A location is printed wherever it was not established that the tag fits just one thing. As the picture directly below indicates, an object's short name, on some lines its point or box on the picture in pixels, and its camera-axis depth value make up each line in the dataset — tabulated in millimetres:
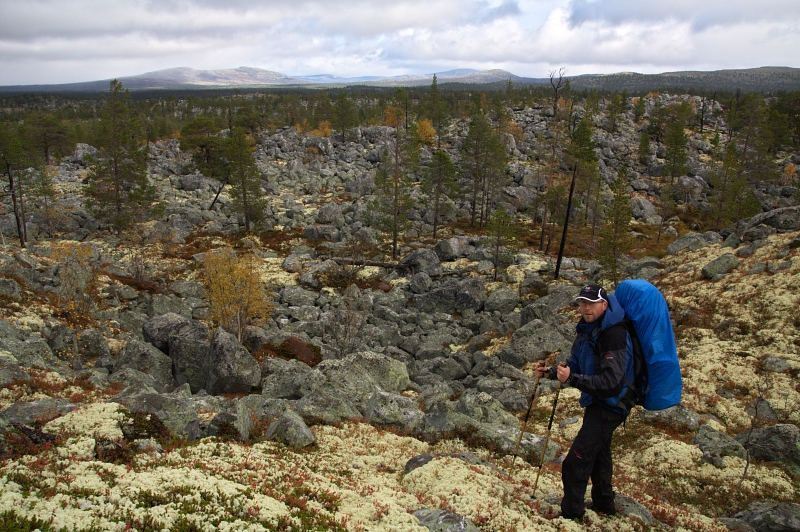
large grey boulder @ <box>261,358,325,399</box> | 16609
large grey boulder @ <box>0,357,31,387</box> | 13133
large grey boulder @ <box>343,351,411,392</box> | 20297
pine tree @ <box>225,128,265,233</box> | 53219
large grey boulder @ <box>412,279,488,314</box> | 37406
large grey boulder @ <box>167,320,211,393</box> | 21672
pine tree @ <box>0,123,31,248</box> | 46750
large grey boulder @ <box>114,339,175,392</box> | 21109
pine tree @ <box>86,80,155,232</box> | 48625
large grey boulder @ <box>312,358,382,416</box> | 16000
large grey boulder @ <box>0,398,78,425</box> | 9695
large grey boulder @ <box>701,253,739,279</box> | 28781
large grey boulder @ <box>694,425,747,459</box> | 14112
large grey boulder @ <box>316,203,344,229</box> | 60094
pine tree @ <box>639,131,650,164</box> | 86562
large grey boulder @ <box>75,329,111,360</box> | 21750
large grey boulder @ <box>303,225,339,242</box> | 55750
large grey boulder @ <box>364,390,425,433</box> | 14133
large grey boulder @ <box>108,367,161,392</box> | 18156
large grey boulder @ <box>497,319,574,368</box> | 26359
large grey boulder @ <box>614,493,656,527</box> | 7881
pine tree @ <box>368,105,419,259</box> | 48688
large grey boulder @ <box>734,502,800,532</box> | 9047
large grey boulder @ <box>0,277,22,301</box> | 24000
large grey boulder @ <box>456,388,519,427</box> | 15805
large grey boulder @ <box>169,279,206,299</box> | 37188
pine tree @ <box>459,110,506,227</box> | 57531
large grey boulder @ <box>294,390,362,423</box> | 13438
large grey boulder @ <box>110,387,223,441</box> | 10570
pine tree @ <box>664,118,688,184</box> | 72438
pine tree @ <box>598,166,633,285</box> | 33781
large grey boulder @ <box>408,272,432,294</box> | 40594
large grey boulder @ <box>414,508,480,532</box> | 6941
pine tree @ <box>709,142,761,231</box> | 53312
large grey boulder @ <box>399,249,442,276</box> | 44656
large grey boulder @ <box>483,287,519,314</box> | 35906
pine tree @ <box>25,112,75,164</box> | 80906
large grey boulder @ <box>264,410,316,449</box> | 10969
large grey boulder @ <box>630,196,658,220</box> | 68062
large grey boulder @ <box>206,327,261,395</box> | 19688
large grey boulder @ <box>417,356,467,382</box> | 25922
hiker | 6598
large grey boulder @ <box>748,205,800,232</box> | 33656
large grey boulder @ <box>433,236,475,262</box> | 48556
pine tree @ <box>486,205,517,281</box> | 40938
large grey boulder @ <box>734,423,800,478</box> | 13688
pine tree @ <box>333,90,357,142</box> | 103125
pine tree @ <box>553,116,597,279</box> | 38812
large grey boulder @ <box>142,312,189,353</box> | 23656
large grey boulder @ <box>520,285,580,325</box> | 31844
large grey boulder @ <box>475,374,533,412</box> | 19891
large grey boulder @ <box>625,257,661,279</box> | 35678
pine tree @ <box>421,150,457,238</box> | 55094
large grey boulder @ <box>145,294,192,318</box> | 31297
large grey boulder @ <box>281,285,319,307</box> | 37406
